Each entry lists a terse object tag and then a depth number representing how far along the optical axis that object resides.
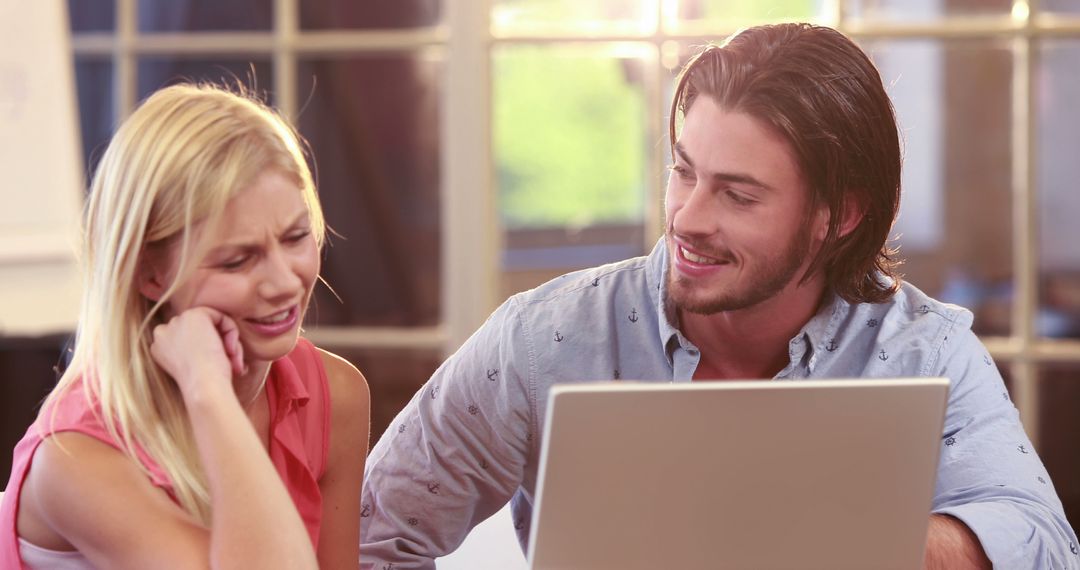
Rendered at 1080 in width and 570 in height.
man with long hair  4.08
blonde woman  3.87
